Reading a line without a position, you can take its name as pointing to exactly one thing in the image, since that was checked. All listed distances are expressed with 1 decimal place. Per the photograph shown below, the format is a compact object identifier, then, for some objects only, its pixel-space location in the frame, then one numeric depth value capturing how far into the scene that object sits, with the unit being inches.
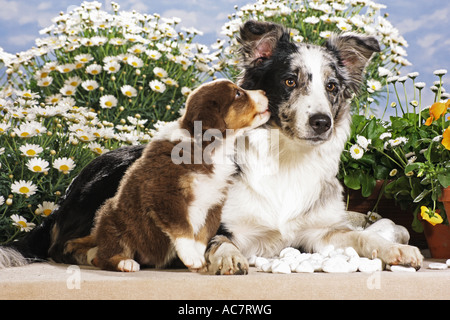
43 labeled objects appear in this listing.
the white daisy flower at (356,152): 134.4
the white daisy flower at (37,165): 133.5
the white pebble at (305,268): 95.3
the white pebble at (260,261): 104.2
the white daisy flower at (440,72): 135.9
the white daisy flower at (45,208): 135.3
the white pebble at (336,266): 95.0
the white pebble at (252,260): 110.8
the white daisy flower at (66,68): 185.5
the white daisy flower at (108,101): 179.2
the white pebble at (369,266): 95.8
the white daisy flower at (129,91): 178.5
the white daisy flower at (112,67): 180.9
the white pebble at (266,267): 97.5
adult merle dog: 110.3
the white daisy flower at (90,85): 178.4
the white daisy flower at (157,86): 180.2
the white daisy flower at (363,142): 135.9
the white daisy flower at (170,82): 184.1
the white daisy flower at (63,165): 137.3
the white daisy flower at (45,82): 187.3
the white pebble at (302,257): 101.7
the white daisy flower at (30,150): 135.3
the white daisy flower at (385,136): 133.4
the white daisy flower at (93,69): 182.7
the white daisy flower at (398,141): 129.3
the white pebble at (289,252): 107.2
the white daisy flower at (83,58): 186.9
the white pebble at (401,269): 96.7
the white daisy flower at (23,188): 132.0
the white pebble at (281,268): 94.7
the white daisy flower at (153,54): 189.7
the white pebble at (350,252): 104.5
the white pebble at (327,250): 108.7
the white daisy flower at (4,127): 140.3
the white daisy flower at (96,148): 150.9
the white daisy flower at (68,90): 182.2
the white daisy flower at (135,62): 182.4
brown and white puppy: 90.2
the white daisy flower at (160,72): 185.1
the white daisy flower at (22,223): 130.8
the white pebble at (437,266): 104.5
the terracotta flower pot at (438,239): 122.0
